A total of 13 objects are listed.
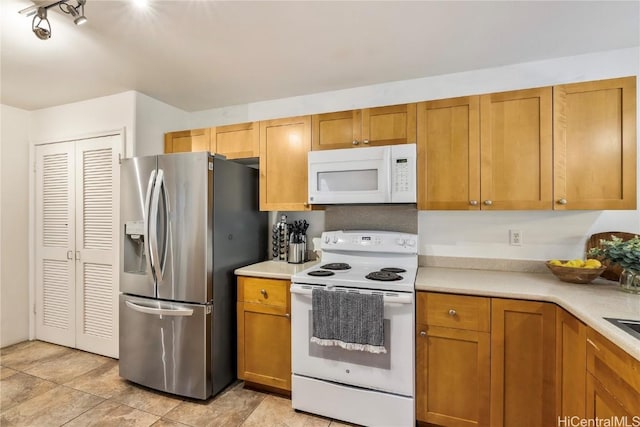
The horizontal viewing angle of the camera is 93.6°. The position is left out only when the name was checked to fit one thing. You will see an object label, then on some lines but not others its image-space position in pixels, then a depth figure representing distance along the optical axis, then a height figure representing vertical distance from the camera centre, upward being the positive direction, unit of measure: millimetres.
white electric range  1754 -926
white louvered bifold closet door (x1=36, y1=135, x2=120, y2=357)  2760 -308
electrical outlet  2174 -189
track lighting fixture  1465 +1019
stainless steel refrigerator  2098 -448
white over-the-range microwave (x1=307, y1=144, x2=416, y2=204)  2045 +265
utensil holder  2547 -352
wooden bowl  1739 -362
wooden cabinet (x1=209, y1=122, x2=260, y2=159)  2555 +626
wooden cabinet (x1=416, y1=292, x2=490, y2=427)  1683 -853
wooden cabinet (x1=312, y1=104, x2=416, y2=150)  2133 +629
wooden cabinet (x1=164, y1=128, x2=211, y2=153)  2721 +665
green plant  1596 -223
